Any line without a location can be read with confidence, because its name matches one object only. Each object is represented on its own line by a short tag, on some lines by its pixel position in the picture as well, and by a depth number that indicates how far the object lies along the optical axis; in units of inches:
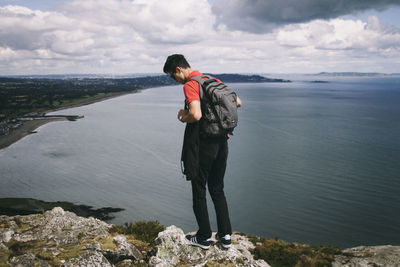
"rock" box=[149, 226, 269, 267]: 177.6
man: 152.3
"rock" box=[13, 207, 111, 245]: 220.1
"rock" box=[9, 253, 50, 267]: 159.5
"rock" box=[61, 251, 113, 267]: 164.7
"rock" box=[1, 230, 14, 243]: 212.8
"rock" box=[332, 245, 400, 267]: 198.8
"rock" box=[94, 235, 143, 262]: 190.9
